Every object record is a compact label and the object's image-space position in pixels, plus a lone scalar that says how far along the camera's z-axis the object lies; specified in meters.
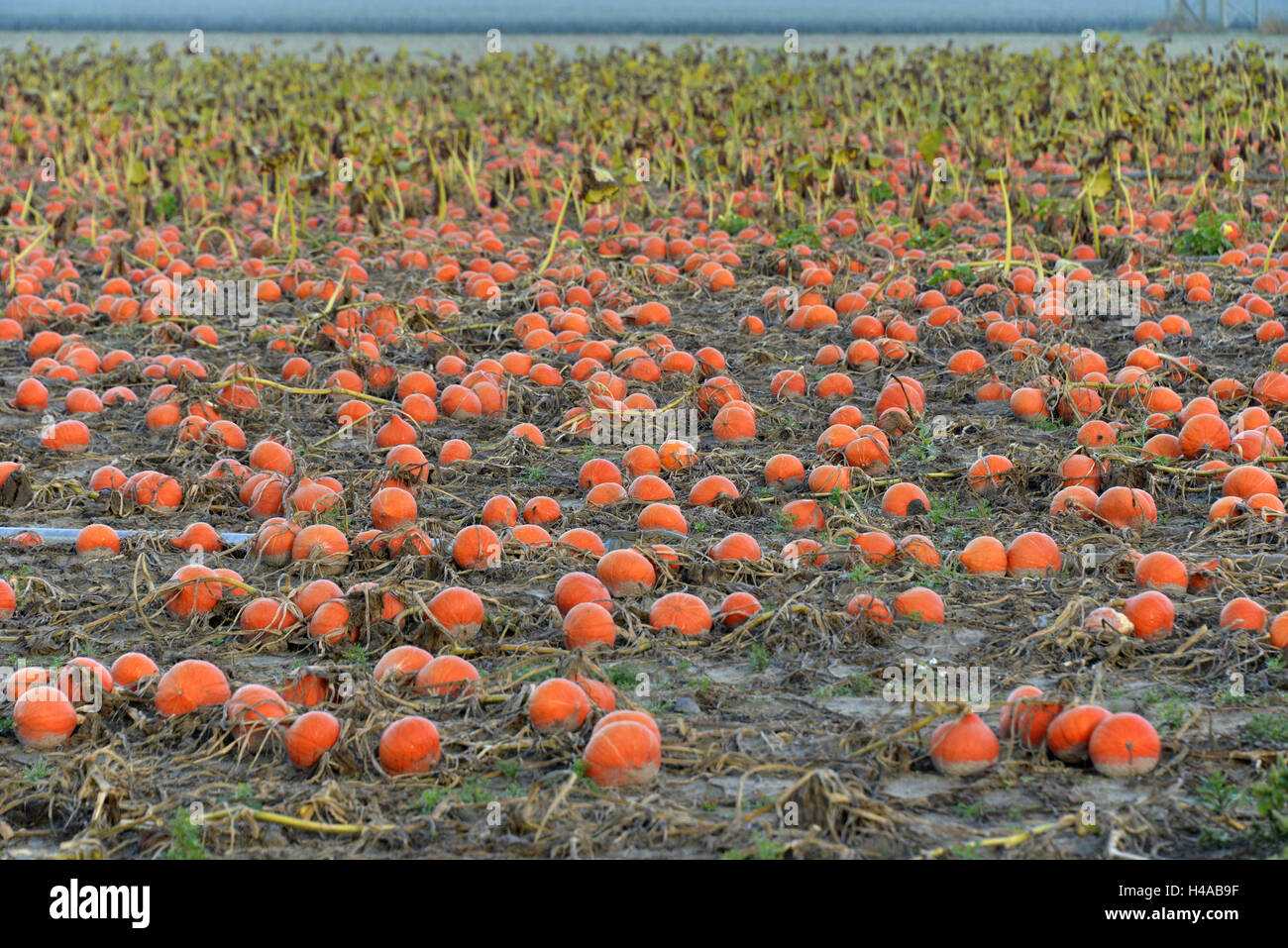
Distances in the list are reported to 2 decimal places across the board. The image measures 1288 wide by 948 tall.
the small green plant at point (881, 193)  11.66
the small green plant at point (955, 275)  8.54
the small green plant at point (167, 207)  11.78
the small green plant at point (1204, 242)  9.41
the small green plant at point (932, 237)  9.84
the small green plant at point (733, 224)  10.62
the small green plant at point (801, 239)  9.65
